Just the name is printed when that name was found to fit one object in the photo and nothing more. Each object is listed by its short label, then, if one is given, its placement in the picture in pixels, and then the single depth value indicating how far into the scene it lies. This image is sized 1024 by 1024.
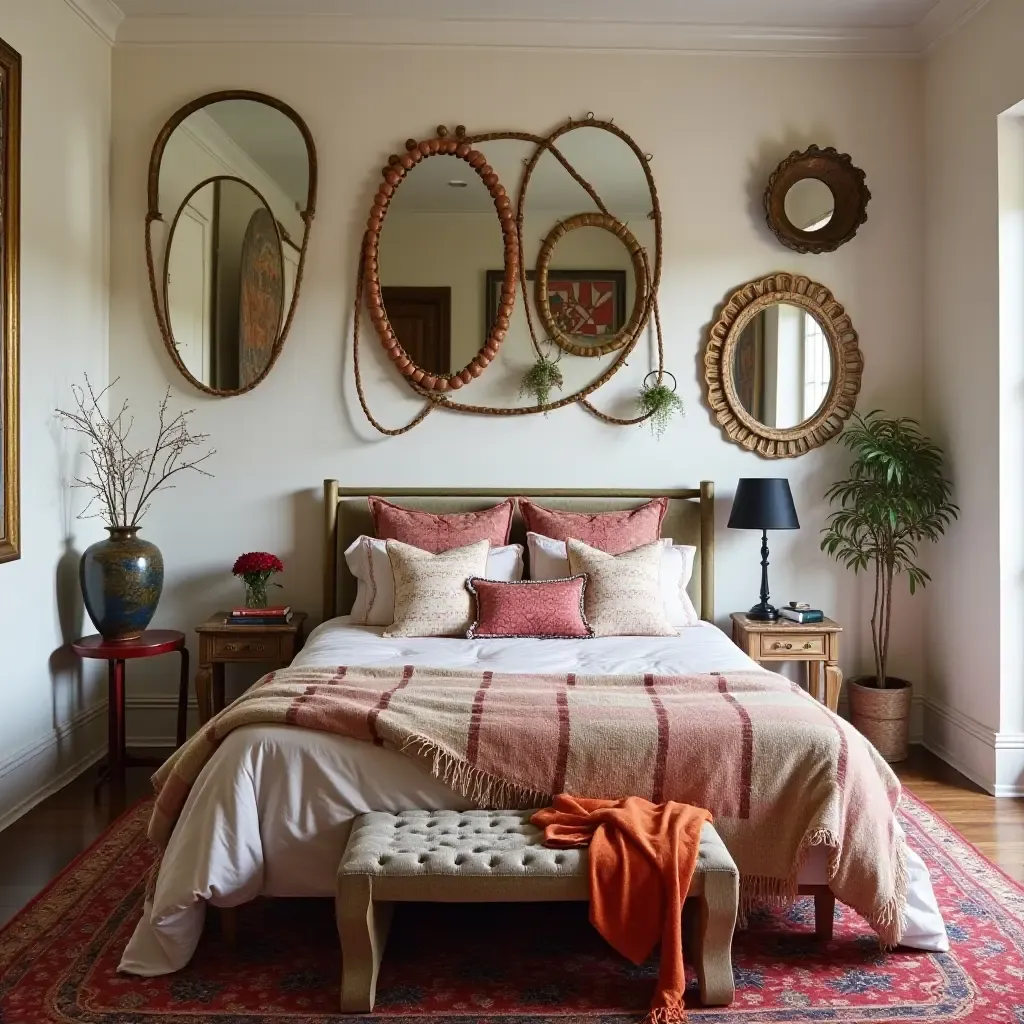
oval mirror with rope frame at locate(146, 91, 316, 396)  4.75
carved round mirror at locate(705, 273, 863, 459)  4.84
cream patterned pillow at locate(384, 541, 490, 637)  4.13
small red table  4.11
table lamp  4.50
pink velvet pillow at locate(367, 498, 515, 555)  4.50
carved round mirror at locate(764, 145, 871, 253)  4.77
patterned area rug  2.48
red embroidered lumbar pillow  4.08
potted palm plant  4.54
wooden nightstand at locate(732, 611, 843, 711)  4.46
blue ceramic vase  4.14
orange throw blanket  2.43
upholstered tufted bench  2.41
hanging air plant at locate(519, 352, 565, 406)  4.79
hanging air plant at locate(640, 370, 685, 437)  4.80
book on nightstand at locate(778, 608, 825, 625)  4.55
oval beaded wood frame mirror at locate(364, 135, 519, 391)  4.73
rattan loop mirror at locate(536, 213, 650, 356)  4.80
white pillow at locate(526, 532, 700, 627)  4.42
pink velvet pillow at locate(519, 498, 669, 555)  4.53
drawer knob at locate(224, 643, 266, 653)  4.42
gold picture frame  3.74
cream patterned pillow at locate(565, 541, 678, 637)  4.15
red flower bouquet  4.53
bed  2.64
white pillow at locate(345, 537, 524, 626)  4.38
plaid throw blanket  2.70
